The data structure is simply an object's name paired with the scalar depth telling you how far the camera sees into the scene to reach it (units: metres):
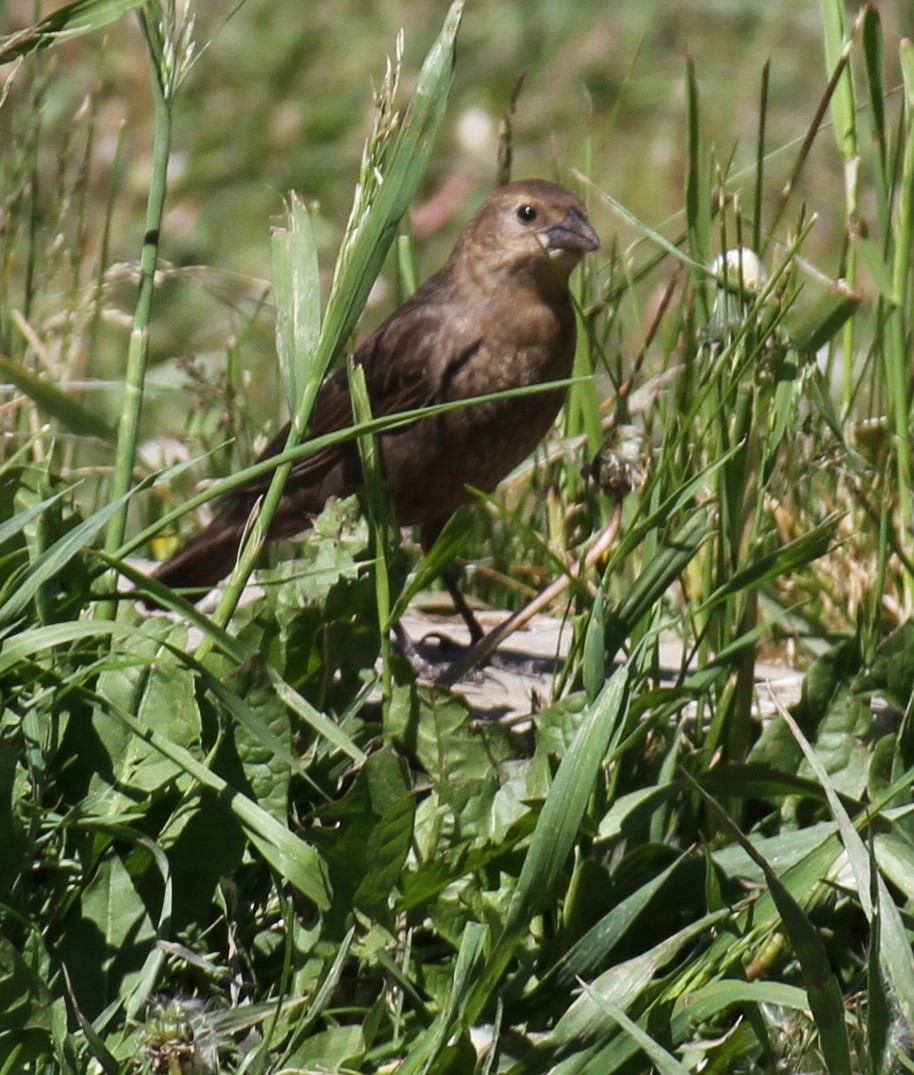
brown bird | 8.09
